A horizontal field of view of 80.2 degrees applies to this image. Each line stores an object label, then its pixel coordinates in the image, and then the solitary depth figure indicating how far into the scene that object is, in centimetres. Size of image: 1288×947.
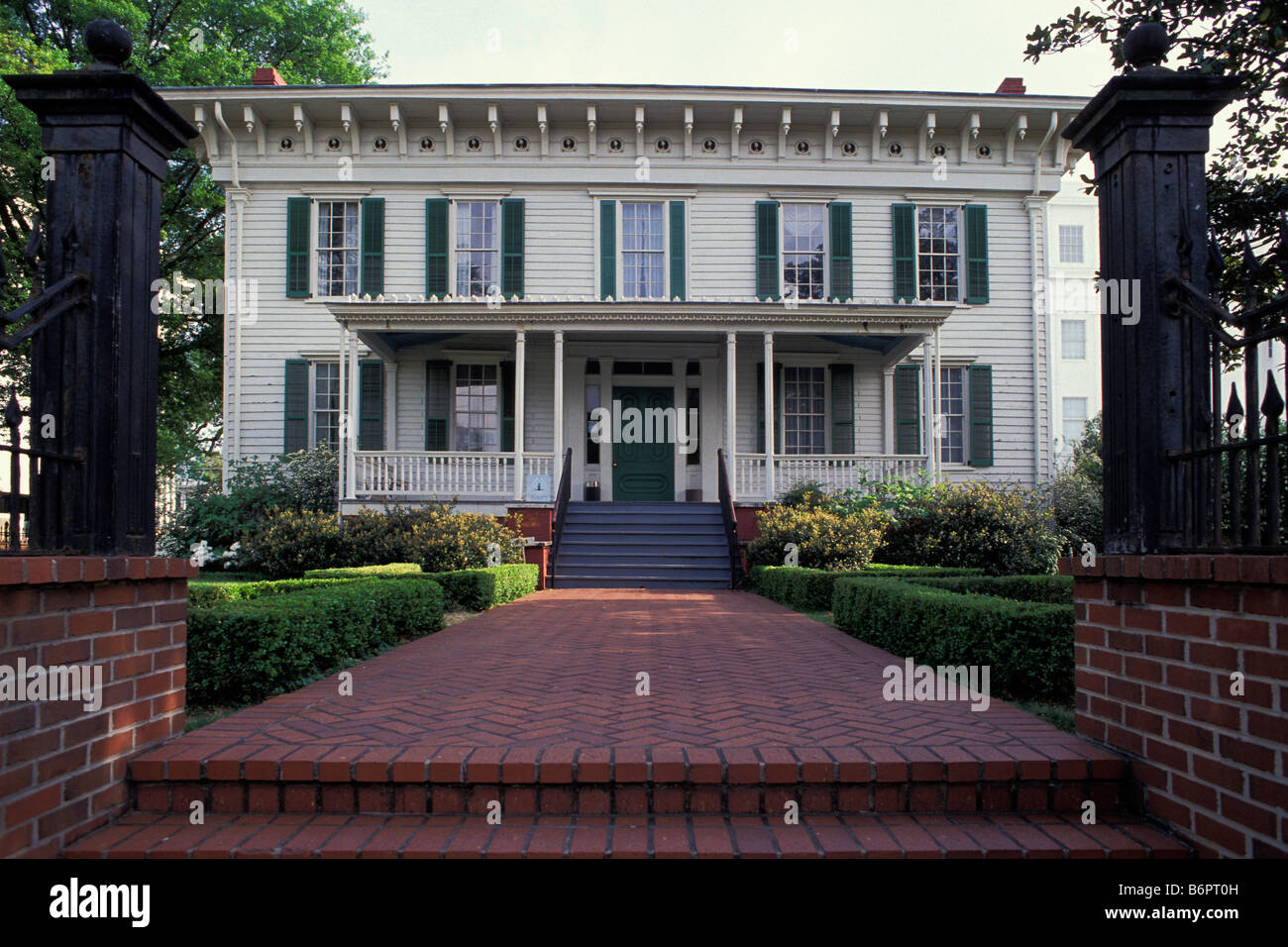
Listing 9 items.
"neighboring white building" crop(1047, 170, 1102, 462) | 2846
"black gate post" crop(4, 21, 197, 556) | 281
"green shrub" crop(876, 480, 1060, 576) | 1044
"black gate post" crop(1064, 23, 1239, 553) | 281
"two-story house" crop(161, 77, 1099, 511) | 1481
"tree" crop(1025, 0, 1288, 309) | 508
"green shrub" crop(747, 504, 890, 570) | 972
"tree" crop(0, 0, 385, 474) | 1570
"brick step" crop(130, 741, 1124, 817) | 279
